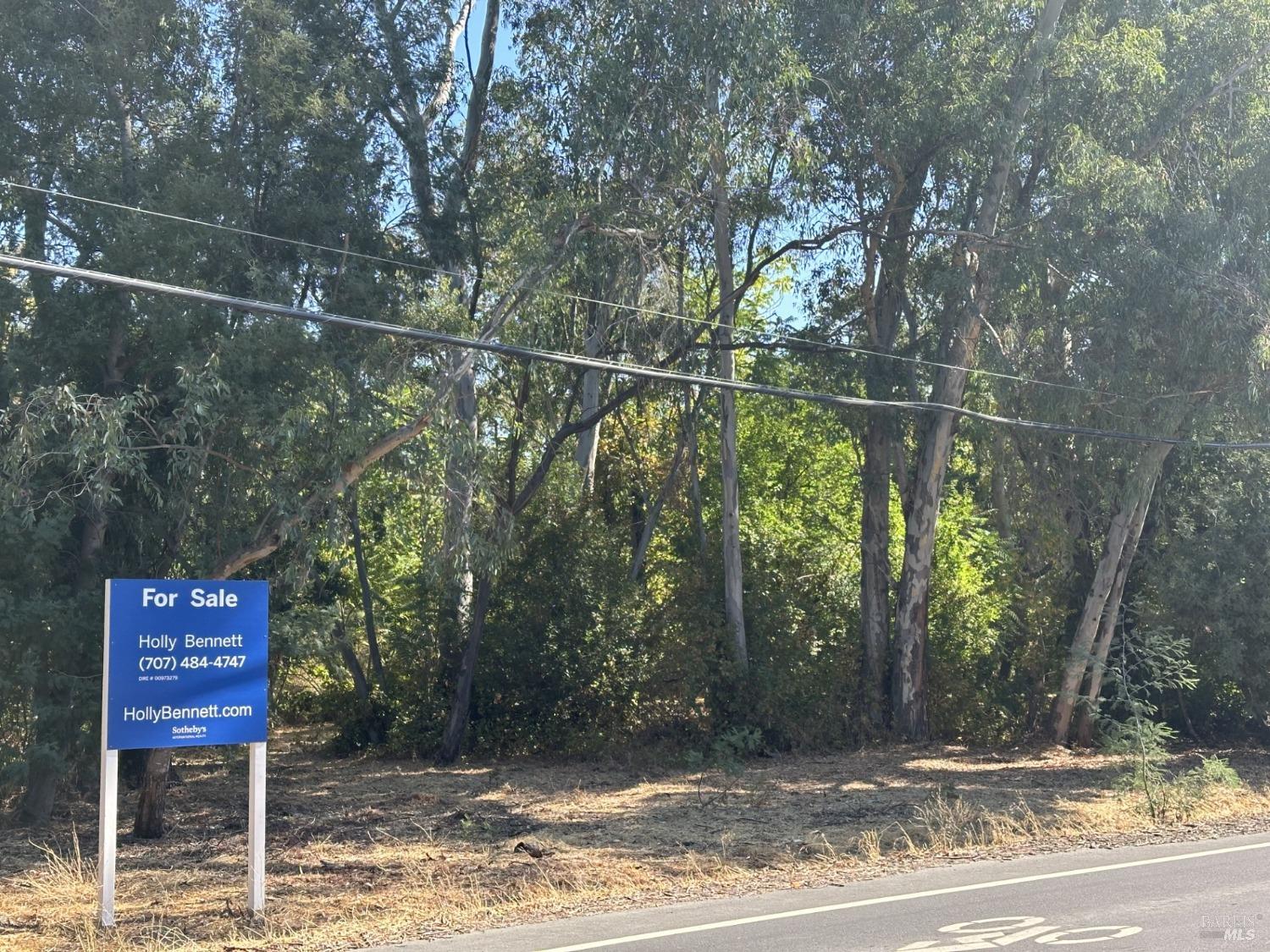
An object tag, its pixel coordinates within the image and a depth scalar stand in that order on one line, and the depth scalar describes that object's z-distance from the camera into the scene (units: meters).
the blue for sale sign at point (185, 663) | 9.59
